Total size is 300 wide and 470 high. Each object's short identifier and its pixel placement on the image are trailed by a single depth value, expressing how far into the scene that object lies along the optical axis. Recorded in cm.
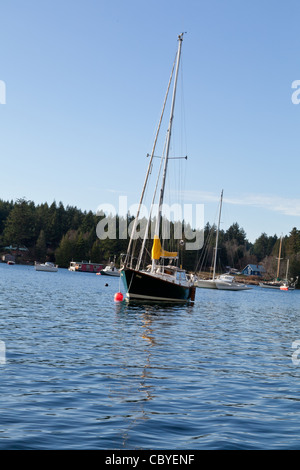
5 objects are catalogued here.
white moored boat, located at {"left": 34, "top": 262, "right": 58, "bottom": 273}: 15912
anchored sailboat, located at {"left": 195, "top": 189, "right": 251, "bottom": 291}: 12088
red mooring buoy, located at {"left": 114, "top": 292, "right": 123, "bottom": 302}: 5333
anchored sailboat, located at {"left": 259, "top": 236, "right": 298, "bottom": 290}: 16999
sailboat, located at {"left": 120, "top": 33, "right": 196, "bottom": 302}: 4922
